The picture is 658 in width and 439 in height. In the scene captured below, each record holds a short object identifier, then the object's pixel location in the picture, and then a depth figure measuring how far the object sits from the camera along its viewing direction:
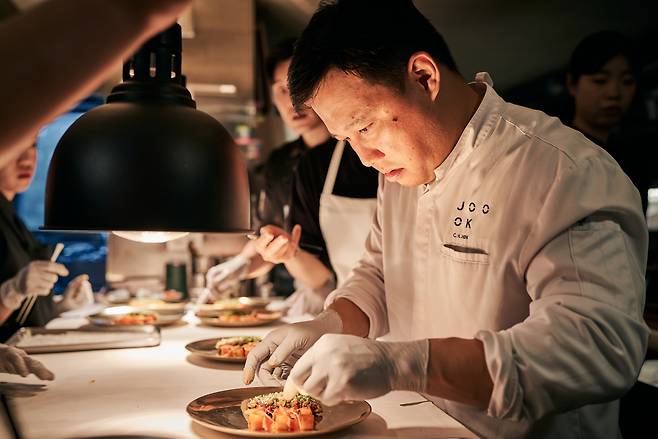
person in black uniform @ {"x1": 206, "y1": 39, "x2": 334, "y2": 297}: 3.22
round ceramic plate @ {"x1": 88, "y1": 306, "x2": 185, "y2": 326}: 2.68
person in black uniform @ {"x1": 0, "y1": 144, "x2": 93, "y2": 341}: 2.94
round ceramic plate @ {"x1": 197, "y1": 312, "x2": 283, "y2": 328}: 2.59
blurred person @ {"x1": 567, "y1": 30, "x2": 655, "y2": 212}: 3.23
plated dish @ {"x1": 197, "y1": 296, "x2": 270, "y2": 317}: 2.93
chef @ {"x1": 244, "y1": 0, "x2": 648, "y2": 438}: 1.20
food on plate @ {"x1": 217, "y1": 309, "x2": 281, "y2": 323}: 2.64
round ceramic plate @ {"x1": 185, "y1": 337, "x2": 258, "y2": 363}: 1.86
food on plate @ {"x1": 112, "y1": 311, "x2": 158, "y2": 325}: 2.67
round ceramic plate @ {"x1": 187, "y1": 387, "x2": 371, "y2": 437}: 1.21
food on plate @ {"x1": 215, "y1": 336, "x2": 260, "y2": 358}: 1.90
